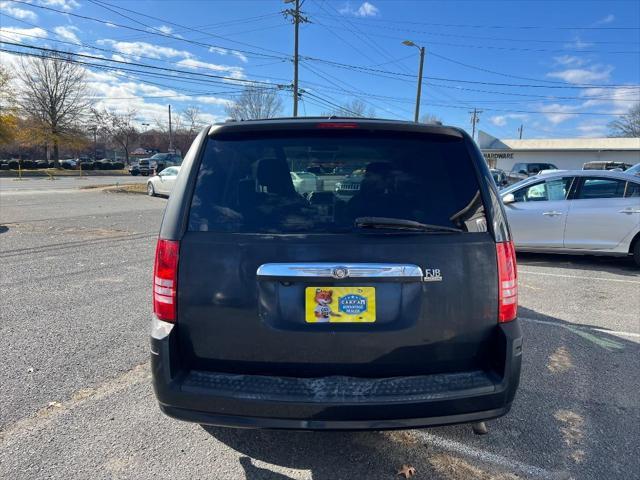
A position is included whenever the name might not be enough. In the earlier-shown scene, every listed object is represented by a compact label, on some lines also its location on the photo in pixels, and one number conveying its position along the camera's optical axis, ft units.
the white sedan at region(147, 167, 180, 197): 63.36
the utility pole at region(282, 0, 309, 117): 85.15
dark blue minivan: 6.89
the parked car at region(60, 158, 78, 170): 194.59
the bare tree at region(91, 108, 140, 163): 235.63
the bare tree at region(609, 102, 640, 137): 233.76
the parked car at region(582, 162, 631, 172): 90.99
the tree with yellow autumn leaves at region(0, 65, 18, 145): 126.62
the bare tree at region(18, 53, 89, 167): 177.17
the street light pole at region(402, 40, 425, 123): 91.35
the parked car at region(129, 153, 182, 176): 110.06
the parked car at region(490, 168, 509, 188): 76.63
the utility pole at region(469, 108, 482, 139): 213.46
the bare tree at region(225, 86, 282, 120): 149.79
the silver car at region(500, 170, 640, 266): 23.81
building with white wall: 155.63
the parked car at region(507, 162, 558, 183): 93.52
